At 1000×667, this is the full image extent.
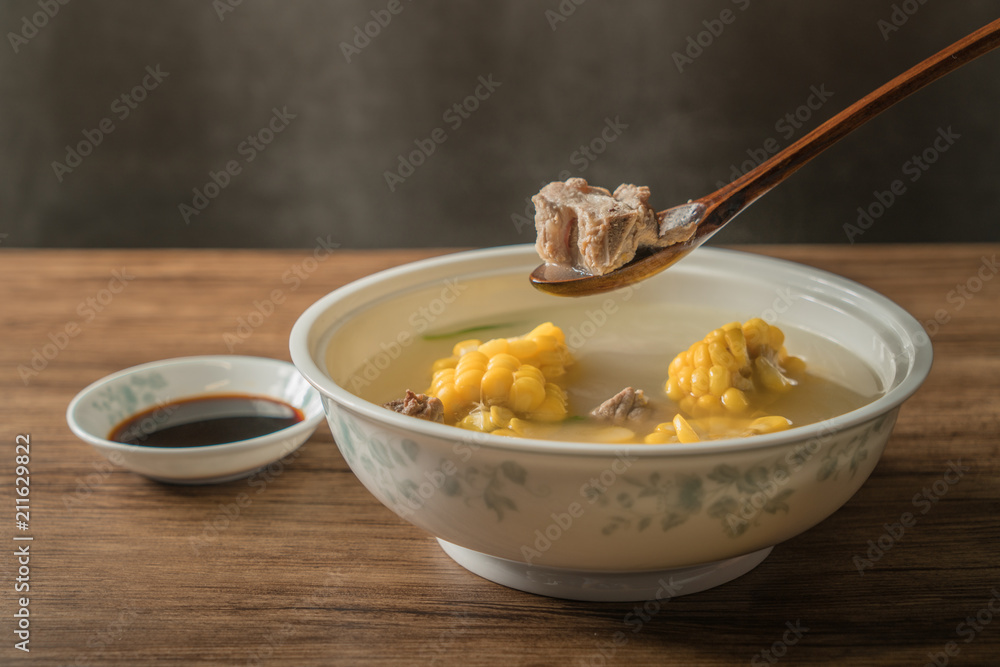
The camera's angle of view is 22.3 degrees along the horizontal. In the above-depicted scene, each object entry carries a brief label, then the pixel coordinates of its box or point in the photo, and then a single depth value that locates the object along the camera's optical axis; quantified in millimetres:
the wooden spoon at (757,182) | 821
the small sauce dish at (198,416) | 869
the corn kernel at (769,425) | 825
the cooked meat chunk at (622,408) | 856
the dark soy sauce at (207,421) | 895
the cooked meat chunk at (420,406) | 839
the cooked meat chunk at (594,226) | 851
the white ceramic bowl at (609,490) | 777
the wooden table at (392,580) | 799
